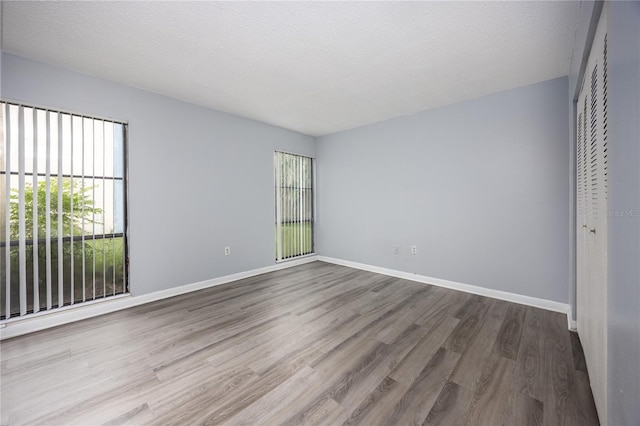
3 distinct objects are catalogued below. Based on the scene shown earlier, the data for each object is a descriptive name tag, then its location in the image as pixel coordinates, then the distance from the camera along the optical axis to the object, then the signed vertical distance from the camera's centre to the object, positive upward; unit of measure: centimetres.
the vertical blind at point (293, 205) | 482 +14
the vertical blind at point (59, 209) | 236 +2
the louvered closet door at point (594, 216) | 122 -1
